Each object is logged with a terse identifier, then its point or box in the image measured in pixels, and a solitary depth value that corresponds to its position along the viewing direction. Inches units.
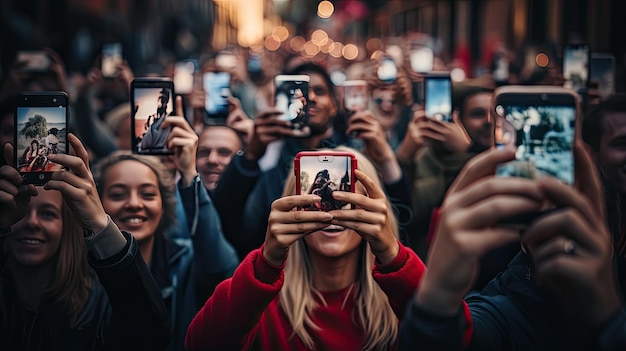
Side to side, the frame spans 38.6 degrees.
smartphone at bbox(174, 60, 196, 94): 306.3
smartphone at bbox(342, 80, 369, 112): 207.5
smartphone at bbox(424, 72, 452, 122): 195.9
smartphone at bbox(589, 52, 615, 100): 224.7
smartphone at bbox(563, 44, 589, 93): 223.3
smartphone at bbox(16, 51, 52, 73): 226.1
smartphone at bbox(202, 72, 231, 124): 213.6
